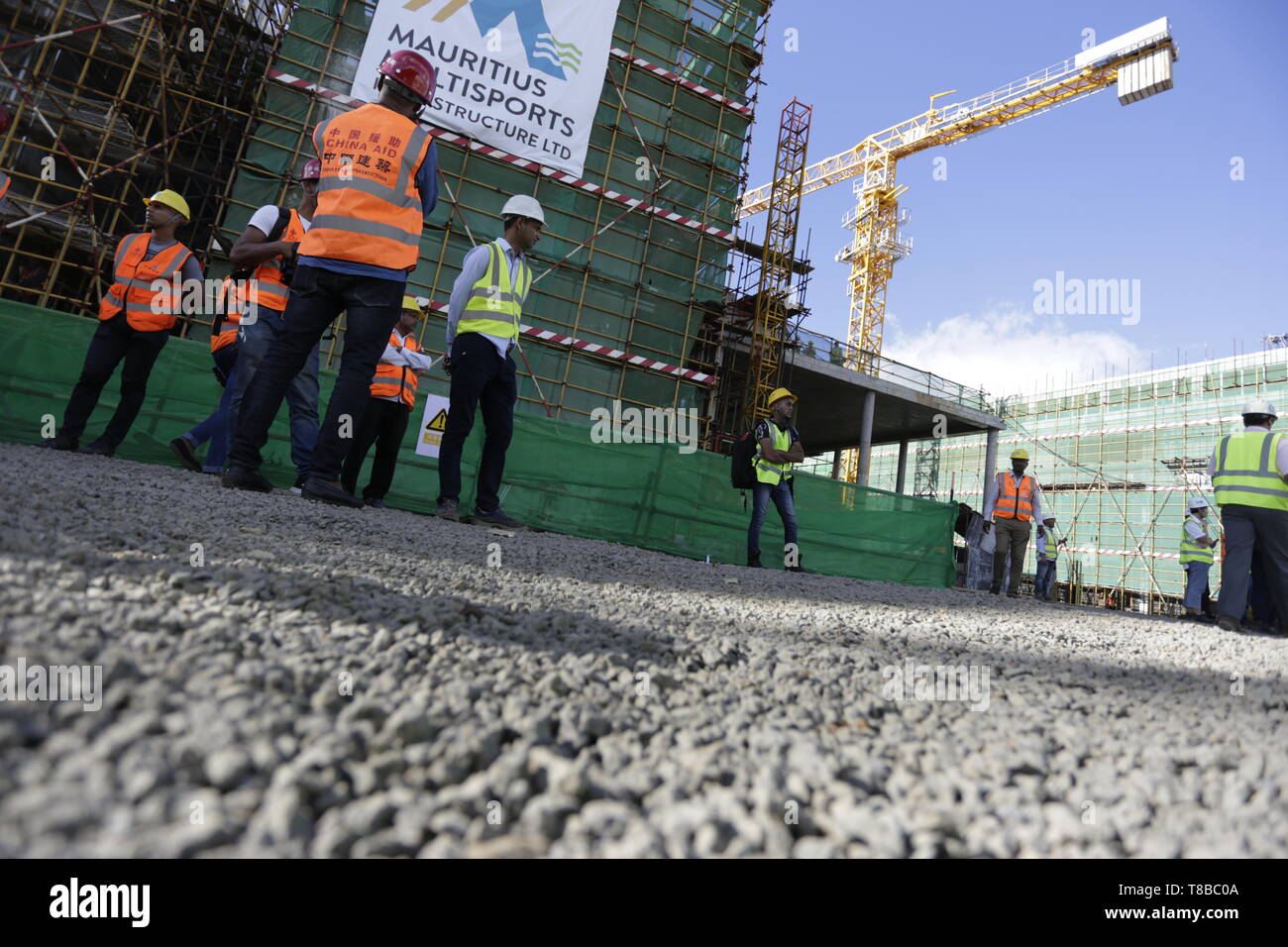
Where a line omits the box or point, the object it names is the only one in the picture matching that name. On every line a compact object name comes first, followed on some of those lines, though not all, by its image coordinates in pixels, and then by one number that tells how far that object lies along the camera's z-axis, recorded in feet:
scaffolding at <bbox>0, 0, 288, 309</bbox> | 36.91
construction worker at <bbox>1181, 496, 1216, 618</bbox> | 26.14
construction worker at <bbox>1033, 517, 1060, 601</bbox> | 35.04
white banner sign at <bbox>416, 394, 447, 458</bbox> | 22.67
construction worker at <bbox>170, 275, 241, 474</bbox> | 15.12
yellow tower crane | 88.58
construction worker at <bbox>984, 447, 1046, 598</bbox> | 27.07
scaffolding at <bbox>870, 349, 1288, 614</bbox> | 88.02
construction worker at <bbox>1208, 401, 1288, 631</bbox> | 16.06
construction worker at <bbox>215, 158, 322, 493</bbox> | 12.82
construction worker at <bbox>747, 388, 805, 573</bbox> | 22.31
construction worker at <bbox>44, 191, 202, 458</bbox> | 14.49
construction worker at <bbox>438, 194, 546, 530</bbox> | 14.15
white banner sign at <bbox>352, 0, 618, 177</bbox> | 40.42
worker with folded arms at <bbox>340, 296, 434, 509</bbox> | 16.37
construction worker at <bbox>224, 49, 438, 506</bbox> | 10.75
